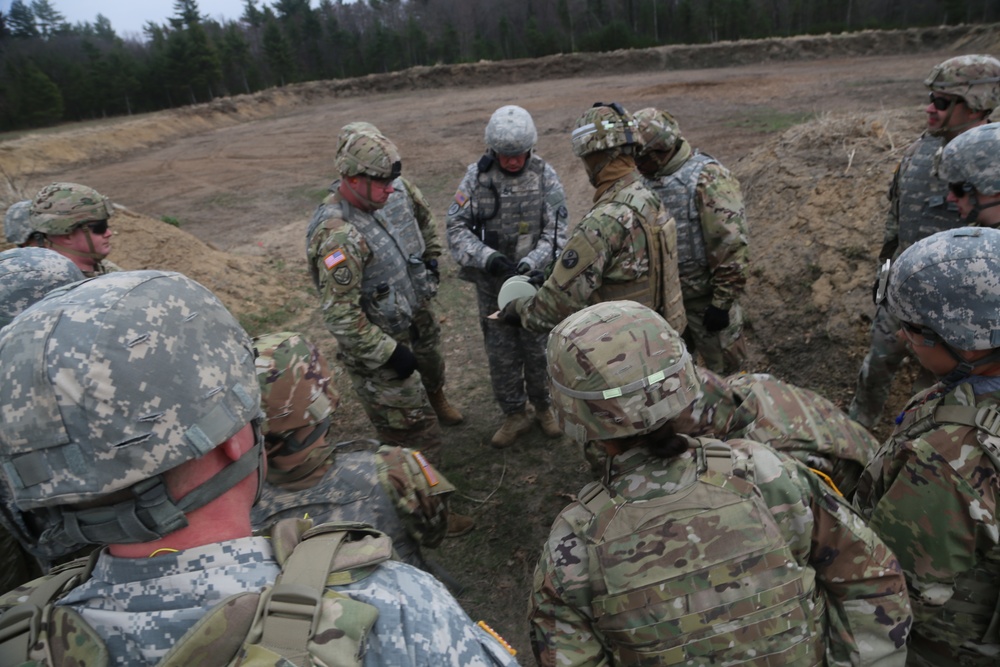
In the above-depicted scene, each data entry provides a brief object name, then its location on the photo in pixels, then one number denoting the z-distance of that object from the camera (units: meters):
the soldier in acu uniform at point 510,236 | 4.52
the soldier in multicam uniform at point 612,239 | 3.39
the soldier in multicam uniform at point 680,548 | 1.62
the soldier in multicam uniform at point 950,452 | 1.80
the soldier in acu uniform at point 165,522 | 1.04
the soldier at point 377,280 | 3.82
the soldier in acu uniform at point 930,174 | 3.74
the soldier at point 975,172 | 2.94
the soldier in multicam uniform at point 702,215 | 4.02
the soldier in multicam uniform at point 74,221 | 4.42
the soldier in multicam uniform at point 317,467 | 2.17
